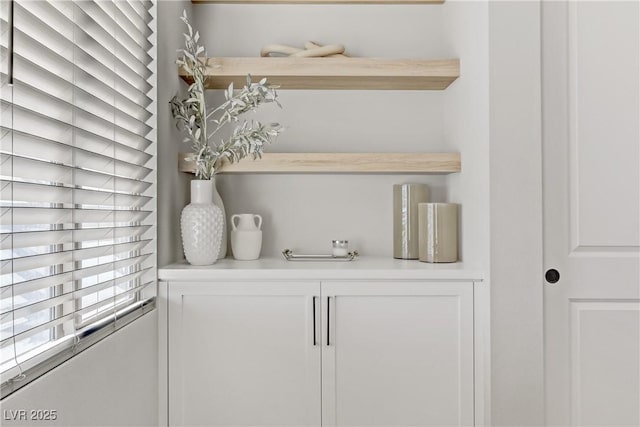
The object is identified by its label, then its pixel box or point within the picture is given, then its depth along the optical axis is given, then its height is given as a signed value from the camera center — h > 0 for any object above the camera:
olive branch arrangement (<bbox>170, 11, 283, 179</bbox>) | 1.81 +0.35
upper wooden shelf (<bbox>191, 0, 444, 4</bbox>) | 2.21 +0.93
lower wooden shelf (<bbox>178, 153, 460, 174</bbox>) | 1.95 +0.20
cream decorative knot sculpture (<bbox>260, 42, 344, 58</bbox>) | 2.04 +0.66
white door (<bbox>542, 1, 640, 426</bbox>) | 1.68 +0.08
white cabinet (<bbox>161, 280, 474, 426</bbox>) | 1.74 -0.46
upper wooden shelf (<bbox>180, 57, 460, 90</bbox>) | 1.95 +0.56
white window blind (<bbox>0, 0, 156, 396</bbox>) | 0.93 +0.09
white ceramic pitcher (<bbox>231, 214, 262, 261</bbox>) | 2.02 -0.10
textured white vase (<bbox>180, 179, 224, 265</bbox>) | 1.83 -0.05
